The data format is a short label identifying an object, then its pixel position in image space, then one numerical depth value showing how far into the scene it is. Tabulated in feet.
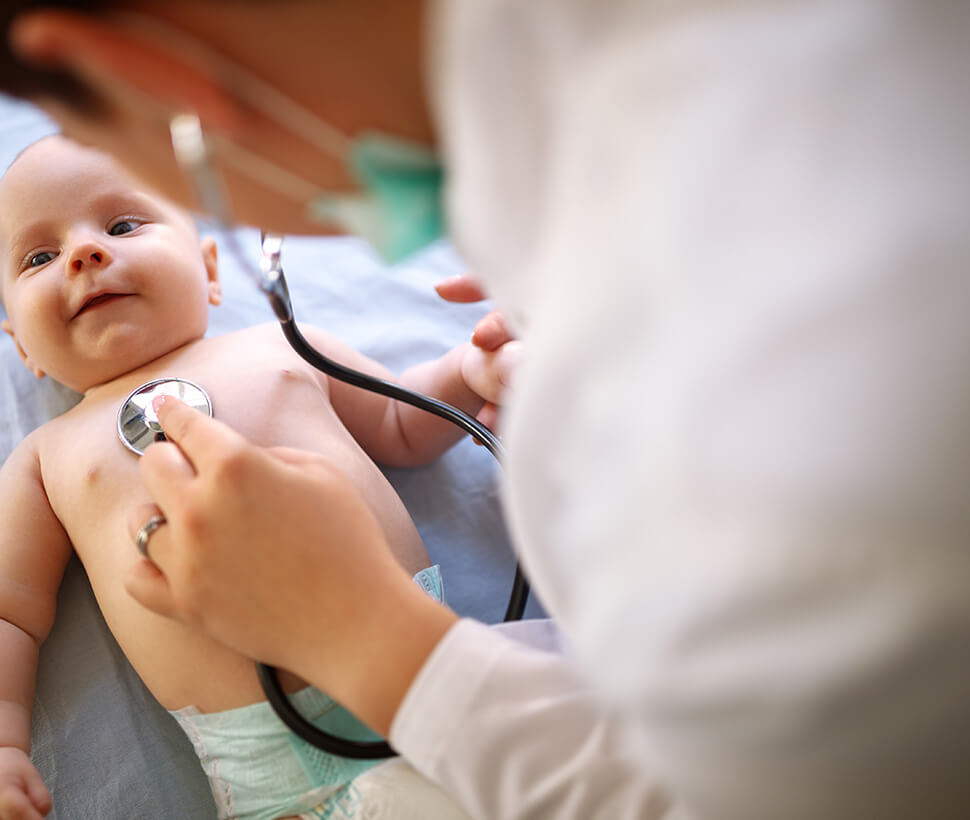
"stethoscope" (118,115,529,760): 1.55
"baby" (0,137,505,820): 2.64
